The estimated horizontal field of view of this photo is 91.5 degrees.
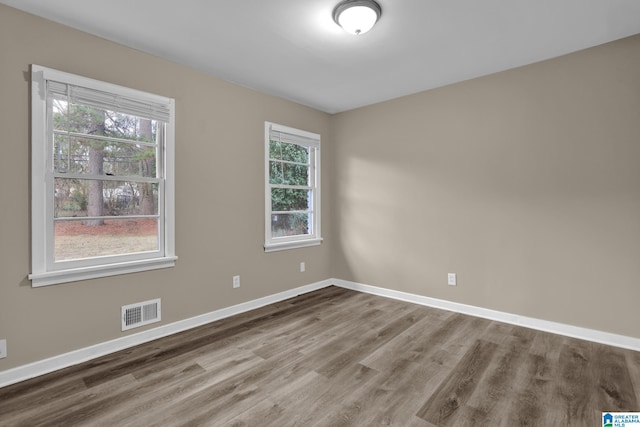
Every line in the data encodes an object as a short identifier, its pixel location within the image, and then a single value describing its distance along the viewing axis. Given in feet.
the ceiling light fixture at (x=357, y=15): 6.95
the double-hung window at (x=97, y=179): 7.48
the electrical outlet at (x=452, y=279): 11.72
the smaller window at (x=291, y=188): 12.73
